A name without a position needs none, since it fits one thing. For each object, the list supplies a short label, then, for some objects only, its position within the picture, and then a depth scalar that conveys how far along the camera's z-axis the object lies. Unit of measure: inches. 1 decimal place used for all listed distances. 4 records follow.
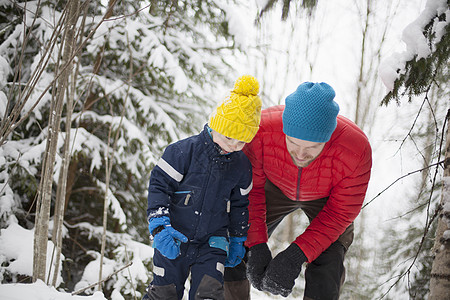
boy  77.5
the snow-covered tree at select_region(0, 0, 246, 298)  173.9
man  75.6
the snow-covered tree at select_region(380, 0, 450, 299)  65.5
